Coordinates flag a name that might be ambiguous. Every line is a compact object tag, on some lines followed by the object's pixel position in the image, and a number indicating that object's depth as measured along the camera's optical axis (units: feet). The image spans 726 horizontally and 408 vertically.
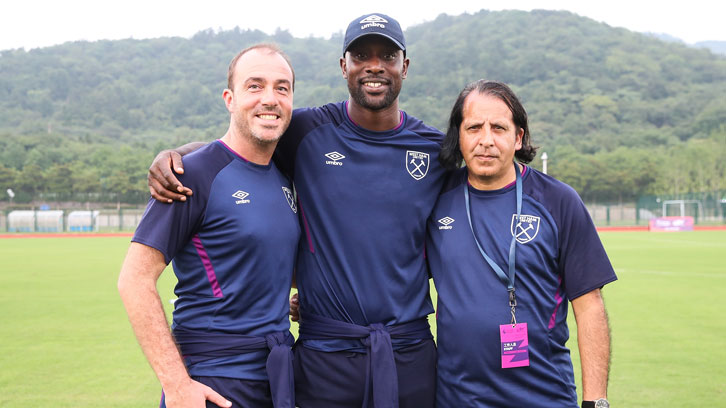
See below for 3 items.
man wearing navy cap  11.19
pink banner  140.26
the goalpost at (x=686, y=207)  176.04
